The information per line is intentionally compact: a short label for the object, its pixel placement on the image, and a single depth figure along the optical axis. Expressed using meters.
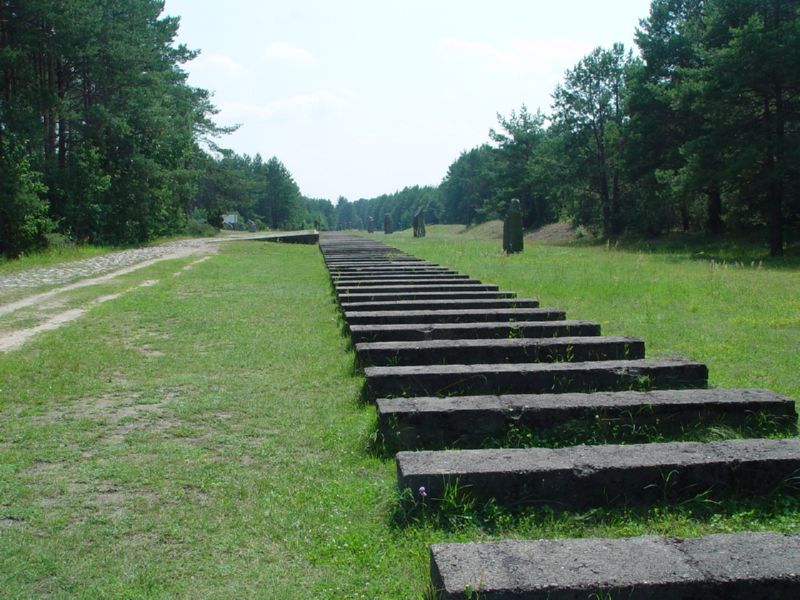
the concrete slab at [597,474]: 3.04
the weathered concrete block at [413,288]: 9.41
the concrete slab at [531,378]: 4.72
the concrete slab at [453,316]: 7.07
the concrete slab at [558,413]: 3.90
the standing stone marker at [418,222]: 41.47
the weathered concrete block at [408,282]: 10.24
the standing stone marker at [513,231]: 20.95
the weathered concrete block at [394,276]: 11.15
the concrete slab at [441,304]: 7.89
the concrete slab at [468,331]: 6.31
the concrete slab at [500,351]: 5.54
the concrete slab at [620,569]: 2.18
